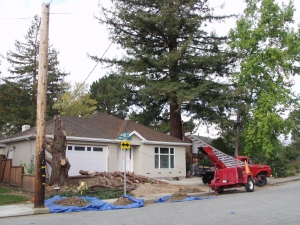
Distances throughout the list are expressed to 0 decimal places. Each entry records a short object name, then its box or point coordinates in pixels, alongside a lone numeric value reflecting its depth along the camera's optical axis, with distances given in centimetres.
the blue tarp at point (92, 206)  1196
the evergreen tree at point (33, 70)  3734
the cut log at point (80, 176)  1752
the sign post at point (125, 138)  1411
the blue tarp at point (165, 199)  1449
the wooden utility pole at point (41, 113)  1234
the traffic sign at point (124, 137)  1416
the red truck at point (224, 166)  1767
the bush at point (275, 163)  2717
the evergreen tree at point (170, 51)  2656
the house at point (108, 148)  2061
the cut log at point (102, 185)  1615
